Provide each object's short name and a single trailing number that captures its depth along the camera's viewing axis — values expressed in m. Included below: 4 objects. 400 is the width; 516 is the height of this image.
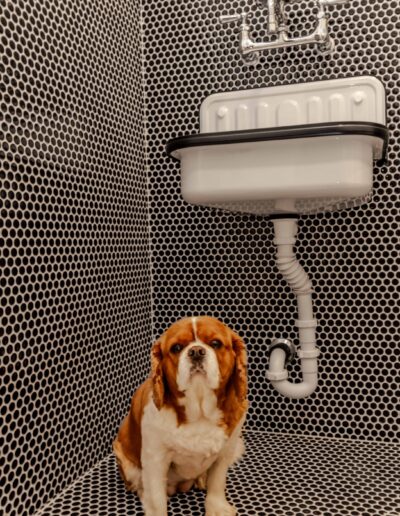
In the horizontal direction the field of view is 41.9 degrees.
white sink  1.40
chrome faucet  1.79
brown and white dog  1.22
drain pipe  1.81
